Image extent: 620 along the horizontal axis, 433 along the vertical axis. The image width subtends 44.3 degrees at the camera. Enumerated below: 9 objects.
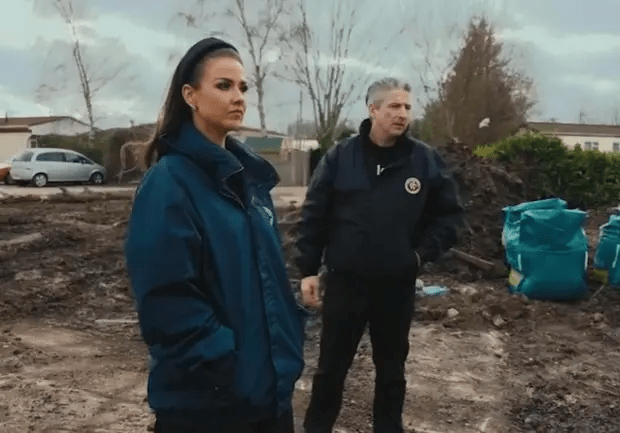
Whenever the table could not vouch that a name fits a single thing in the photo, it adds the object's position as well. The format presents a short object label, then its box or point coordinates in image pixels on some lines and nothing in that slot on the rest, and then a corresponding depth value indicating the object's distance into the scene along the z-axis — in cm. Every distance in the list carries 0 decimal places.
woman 183
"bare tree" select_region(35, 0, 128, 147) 4477
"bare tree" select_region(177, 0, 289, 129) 3484
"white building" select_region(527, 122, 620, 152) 6681
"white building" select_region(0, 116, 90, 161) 4828
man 346
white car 2894
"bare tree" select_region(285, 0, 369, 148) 3484
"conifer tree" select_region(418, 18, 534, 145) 3603
